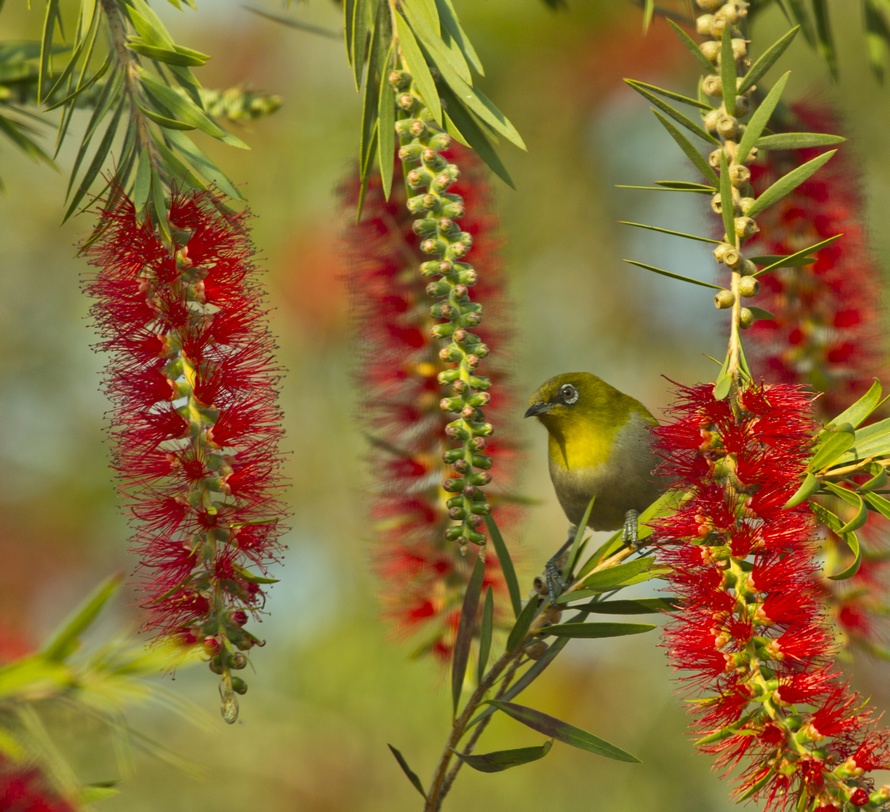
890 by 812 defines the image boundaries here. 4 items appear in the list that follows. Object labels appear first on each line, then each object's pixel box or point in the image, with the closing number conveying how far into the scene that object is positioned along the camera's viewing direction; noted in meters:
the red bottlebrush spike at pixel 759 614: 3.05
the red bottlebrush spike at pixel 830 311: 4.73
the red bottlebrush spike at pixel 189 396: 3.31
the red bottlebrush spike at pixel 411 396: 4.87
